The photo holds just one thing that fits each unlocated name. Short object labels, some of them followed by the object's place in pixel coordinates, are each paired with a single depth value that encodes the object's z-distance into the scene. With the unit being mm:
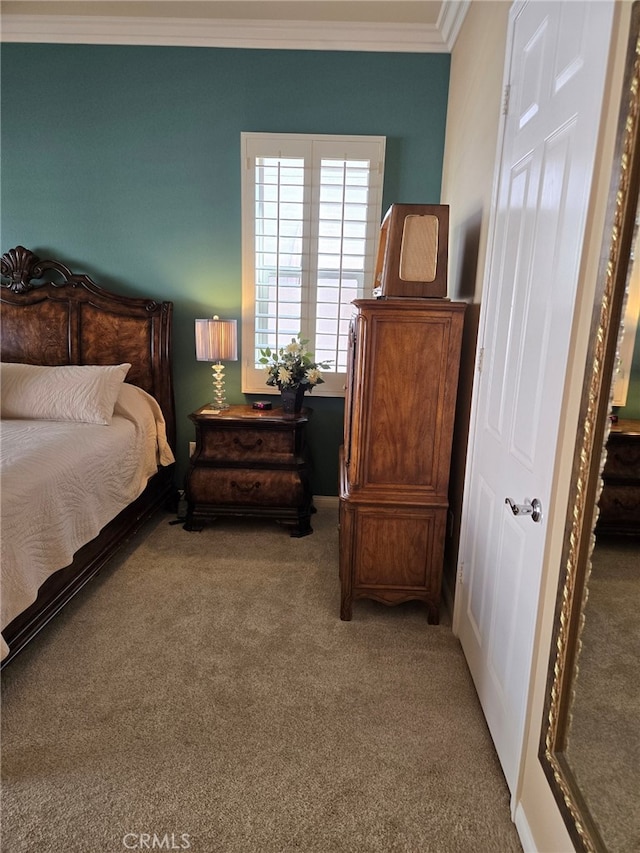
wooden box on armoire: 2207
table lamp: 3264
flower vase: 3246
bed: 1985
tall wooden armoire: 2158
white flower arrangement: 3189
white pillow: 2912
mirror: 980
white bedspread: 1871
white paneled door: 1240
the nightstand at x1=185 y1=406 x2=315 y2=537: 3209
